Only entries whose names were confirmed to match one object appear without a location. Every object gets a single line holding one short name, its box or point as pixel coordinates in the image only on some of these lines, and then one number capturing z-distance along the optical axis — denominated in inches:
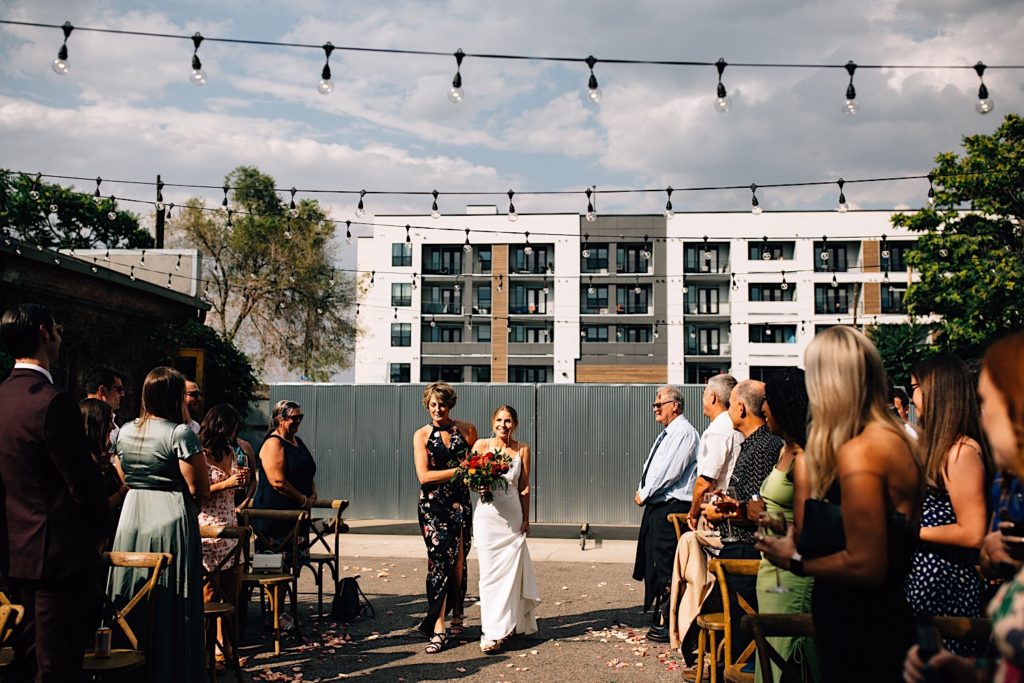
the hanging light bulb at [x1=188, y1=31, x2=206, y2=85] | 329.7
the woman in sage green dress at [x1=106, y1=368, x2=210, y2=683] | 201.3
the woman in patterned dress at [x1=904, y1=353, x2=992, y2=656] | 145.6
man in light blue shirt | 322.3
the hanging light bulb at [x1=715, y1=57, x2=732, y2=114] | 340.8
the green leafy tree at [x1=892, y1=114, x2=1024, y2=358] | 1096.8
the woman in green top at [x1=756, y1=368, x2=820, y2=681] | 154.5
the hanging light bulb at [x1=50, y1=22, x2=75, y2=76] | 327.0
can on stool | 179.8
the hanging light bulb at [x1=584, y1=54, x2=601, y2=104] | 342.0
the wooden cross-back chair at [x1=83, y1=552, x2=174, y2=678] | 178.9
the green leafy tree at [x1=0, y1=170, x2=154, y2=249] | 1472.7
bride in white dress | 302.5
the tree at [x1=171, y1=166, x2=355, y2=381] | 1534.2
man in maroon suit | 159.3
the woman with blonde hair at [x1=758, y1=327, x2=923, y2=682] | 107.5
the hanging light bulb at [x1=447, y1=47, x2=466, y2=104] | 346.6
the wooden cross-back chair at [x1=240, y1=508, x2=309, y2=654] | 289.7
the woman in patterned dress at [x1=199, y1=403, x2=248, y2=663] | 264.2
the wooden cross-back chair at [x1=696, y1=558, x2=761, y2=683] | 191.0
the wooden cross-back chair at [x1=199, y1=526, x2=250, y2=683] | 235.0
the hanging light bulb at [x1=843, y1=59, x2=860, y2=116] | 347.3
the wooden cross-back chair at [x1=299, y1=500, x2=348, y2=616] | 345.1
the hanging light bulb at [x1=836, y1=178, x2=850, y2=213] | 508.7
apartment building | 2146.9
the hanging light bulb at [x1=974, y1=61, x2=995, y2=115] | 343.0
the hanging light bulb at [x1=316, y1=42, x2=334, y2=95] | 333.3
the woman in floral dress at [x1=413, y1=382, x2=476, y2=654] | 308.8
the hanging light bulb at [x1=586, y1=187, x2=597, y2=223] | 542.1
